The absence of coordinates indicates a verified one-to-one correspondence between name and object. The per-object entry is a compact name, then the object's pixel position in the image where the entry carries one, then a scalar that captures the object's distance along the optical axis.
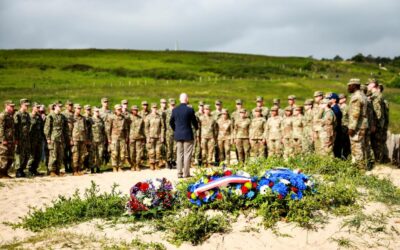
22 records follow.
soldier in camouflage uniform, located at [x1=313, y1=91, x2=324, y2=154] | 13.15
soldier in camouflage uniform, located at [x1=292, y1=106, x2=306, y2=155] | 15.09
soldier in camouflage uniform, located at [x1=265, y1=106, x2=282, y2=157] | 15.59
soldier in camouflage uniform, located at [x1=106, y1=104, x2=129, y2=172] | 16.08
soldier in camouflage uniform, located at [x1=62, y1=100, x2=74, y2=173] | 15.63
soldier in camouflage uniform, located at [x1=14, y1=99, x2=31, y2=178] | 14.99
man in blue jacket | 12.55
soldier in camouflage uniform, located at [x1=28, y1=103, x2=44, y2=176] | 15.62
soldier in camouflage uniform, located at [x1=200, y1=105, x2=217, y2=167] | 16.83
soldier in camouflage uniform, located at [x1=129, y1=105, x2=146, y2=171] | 16.31
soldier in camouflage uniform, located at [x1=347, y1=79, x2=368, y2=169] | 11.91
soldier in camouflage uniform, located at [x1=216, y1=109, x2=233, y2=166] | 16.95
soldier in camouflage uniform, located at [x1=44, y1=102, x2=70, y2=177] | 15.05
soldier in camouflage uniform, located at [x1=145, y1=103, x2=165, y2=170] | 16.56
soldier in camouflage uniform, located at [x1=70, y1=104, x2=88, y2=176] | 15.45
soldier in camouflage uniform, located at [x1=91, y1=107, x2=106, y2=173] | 16.20
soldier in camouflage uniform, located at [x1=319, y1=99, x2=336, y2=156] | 12.50
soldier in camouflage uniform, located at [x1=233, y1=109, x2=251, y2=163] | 16.39
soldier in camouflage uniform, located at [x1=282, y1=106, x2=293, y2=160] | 15.43
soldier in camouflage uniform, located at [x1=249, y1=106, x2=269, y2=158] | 16.12
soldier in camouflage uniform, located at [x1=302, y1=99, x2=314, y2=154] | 14.48
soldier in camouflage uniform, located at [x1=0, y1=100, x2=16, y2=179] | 14.45
